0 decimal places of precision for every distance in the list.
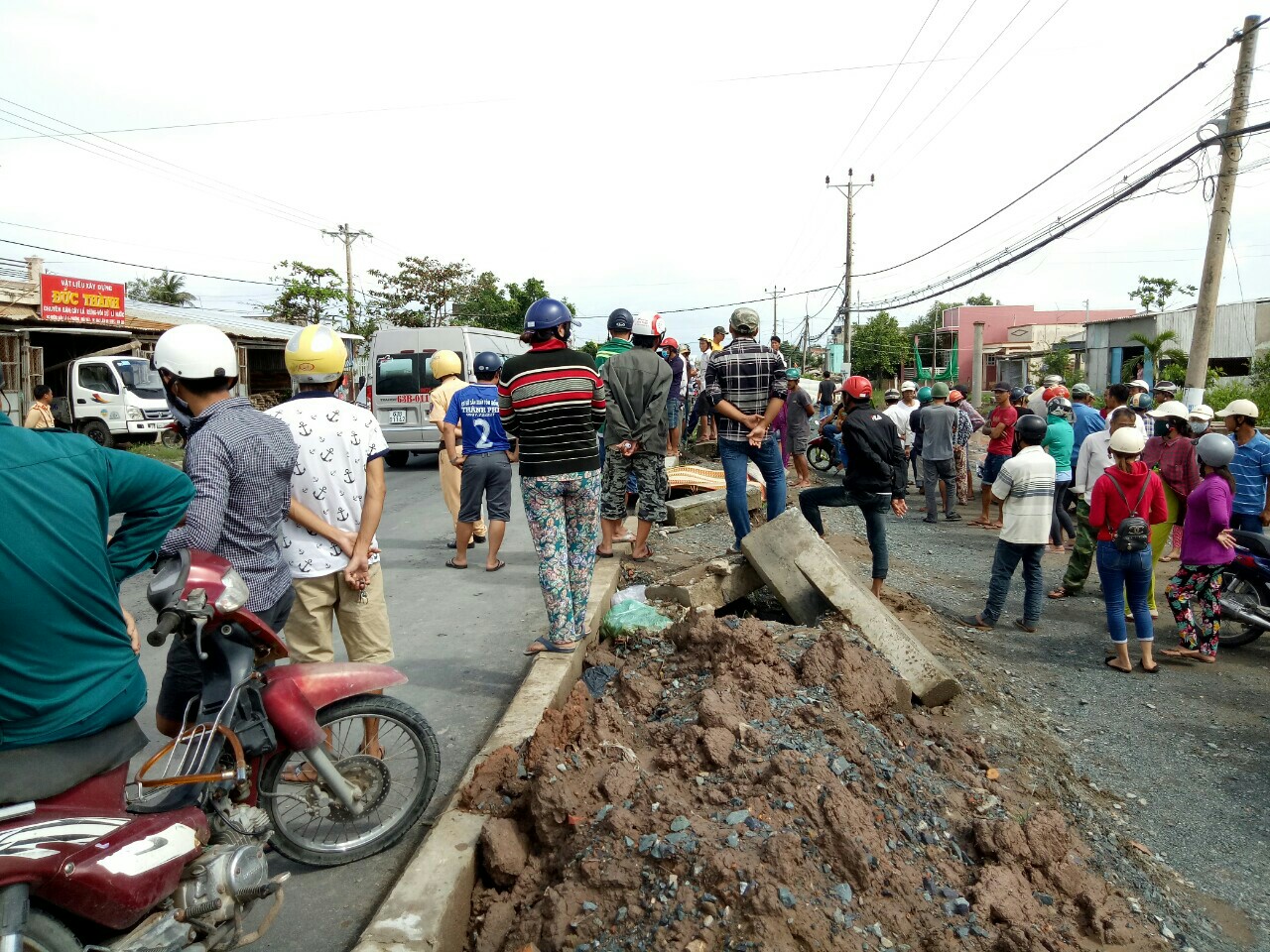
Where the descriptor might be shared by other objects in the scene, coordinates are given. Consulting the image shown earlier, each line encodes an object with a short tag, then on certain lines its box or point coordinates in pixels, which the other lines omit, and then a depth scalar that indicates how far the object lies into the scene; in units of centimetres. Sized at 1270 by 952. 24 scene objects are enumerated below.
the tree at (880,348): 6306
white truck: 2034
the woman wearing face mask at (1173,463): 705
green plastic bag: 558
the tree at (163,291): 4928
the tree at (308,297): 3844
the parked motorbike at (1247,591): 620
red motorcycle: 200
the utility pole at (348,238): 4088
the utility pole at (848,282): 3659
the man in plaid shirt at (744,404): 647
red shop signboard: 2080
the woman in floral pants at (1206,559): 609
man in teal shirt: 196
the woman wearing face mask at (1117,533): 584
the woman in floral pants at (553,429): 448
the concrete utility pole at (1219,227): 1195
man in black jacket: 663
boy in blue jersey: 691
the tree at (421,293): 4197
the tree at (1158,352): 2805
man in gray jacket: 660
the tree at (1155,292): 4788
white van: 1577
